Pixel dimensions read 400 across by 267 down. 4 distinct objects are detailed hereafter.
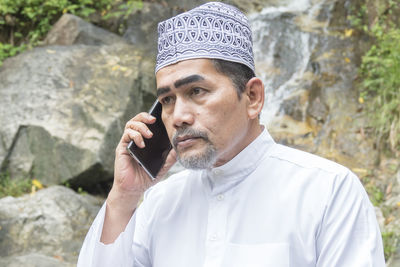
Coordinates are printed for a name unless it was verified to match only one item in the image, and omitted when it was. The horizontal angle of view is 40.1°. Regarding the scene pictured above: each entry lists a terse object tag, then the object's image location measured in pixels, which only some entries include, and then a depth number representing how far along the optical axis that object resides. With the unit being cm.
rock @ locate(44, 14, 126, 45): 906
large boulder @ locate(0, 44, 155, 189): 715
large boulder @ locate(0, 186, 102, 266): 586
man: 195
